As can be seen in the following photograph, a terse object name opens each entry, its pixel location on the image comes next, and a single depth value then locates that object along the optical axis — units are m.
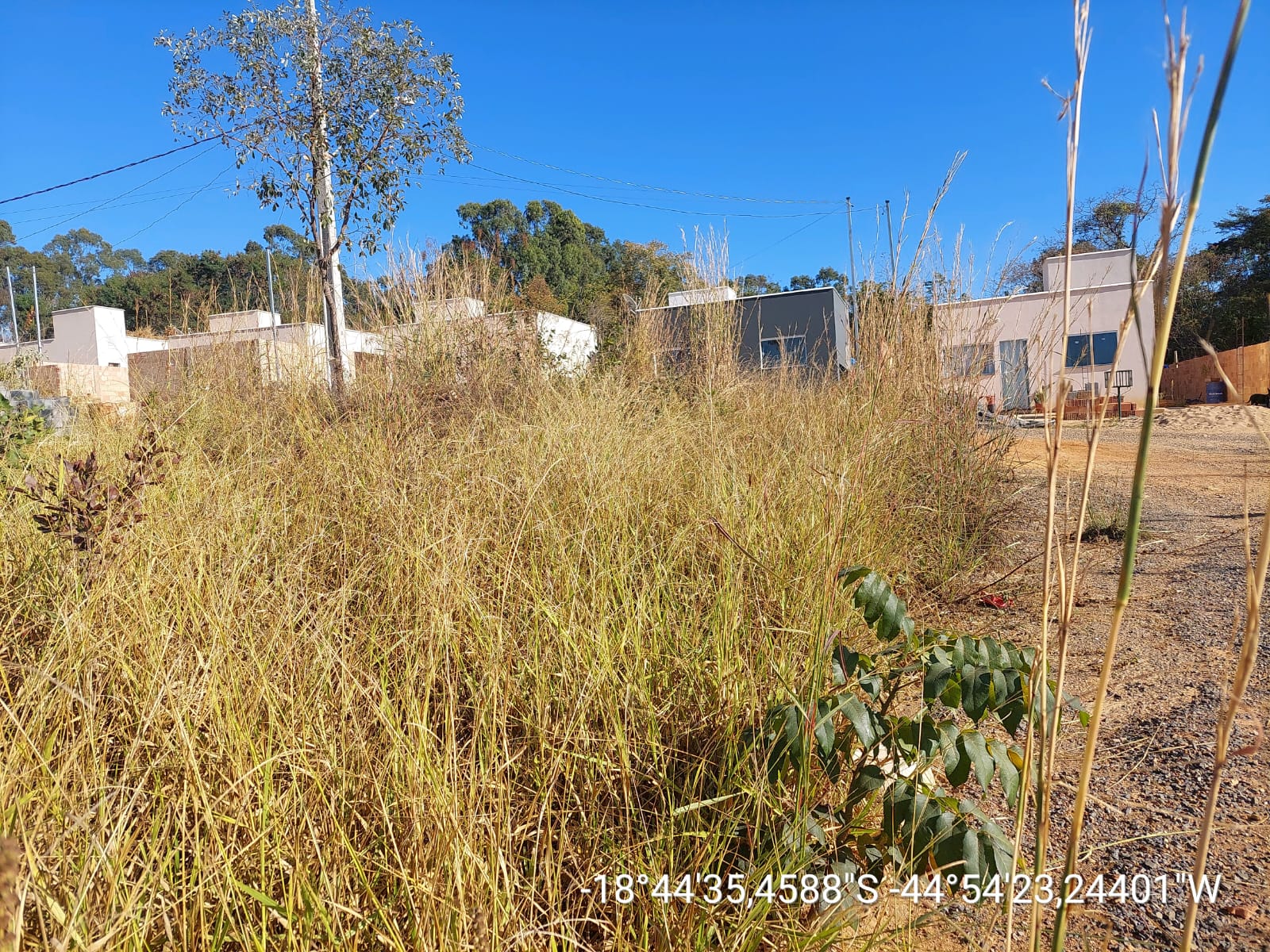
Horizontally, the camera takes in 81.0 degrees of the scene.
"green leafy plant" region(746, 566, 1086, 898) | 1.11
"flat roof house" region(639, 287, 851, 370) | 15.89
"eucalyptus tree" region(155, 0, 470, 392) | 6.64
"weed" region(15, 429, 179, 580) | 1.87
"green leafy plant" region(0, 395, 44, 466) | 3.01
